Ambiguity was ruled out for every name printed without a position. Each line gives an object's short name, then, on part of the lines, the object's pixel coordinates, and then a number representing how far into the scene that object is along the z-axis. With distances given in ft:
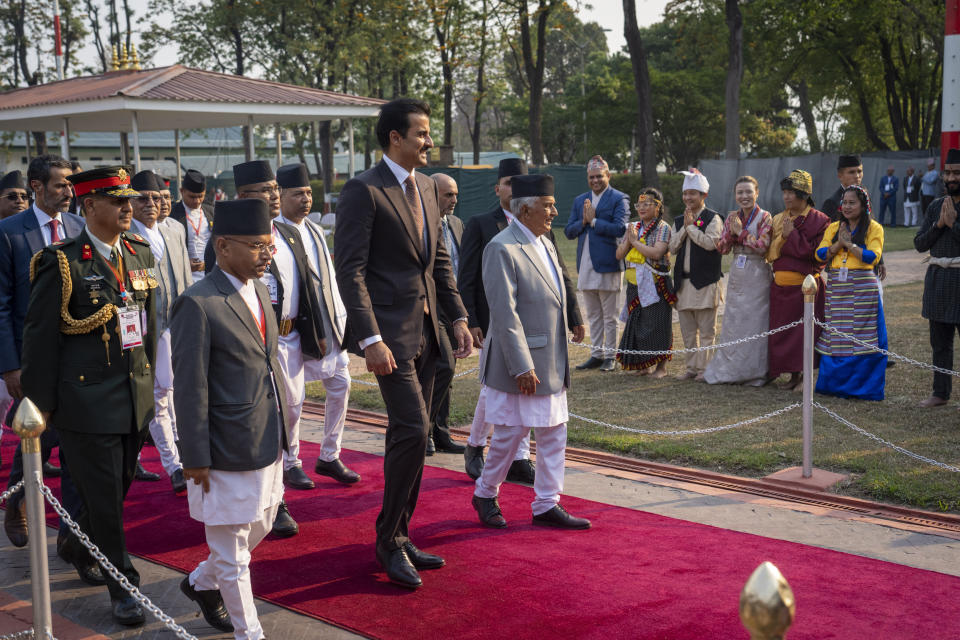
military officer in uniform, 13.99
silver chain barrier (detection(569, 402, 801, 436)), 23.06
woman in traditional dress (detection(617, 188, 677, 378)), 31.76
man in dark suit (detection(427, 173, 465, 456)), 22.13
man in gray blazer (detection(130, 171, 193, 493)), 20.22
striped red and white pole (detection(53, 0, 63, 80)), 94.89
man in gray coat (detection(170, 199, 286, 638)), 12.39
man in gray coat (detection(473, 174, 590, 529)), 16.97
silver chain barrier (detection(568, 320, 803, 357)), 30.01
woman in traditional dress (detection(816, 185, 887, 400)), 27.53
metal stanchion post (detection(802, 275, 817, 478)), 20.21
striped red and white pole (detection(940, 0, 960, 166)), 33.06
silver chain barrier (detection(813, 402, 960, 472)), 20.13
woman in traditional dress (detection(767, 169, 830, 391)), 28.63
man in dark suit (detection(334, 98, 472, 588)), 14.89
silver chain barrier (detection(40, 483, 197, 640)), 11.21
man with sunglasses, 23.52
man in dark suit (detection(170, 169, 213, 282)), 27.91
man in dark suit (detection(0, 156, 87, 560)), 16.38
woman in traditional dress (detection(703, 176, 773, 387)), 29.71
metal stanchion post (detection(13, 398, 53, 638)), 11.14
